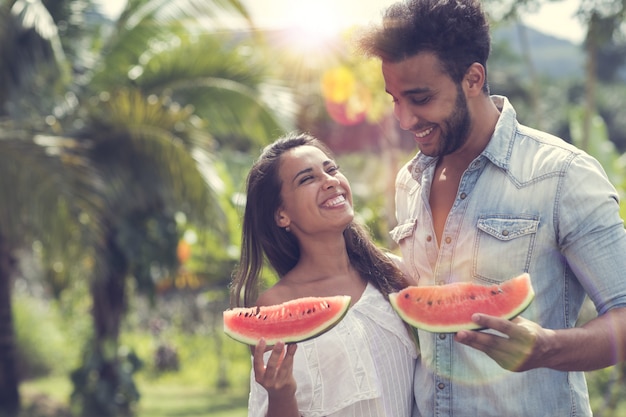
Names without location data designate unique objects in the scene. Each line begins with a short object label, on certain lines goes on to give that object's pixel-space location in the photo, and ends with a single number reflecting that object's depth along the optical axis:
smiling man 2.57
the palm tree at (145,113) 9.73
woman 3.00
